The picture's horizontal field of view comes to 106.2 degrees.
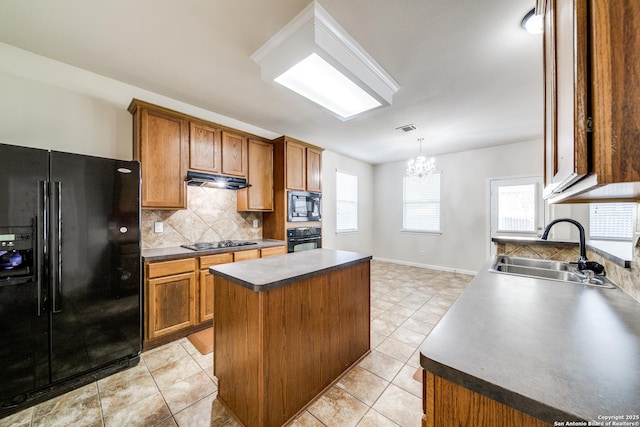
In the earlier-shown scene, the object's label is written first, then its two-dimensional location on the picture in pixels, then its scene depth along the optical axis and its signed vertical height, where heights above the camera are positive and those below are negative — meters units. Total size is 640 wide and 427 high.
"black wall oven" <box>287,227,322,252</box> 3.74 -0.40
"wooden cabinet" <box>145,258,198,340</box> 2.32 -0.83
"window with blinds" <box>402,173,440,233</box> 5.42 +0.21
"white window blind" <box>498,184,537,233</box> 4.34 +0.09
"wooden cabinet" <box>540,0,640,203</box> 0.45 +0.24
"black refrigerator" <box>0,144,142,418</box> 1.61 -0.42
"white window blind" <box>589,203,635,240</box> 2.80 -0.13
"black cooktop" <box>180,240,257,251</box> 2.82 -0.39
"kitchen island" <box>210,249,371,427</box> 1.38 -0.77
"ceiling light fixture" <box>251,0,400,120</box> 1.58 +1.11
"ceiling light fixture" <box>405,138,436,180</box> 4.07 +0.79
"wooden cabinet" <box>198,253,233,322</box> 2.66 -0.81
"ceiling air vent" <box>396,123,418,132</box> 3.57 +1.30
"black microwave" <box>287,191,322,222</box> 3.78 +0.13
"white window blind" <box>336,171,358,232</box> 5.35 +0.28
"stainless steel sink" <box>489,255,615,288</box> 1.58 -0.43
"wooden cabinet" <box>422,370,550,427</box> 0.57 -0.50
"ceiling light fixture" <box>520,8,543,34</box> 1.55 +1.27
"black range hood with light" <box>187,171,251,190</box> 2.79 +0.42
